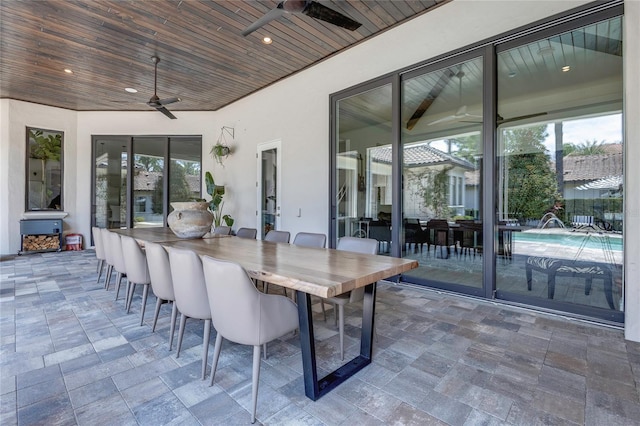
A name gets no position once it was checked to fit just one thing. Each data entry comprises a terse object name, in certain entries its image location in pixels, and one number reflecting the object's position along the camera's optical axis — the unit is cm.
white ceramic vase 327
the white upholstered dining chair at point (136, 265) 276
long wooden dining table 154
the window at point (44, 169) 660
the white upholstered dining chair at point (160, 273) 227
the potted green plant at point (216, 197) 652
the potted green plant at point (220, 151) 667
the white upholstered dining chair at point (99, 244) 380
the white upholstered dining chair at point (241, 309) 154
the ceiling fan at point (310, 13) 248
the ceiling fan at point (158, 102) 429
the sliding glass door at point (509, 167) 293
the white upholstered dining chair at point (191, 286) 187
